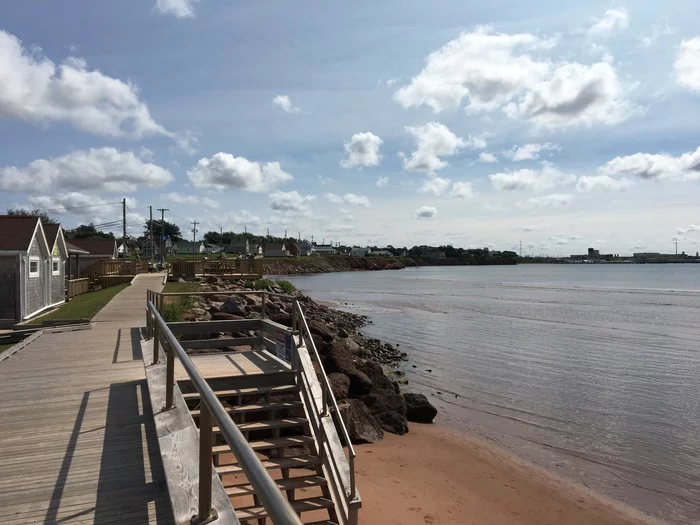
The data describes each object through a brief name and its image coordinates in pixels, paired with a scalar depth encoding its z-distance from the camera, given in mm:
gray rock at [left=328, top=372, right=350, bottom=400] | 11312
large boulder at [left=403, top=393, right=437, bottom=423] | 13477
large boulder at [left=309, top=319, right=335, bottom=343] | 14777
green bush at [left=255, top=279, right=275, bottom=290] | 30328
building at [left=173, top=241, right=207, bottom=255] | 143875
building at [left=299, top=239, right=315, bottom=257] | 179712
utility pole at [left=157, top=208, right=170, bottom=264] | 55631
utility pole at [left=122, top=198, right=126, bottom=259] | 55812
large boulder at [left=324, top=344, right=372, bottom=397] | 12523
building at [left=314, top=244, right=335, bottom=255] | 188875
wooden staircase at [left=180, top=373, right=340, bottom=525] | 6609
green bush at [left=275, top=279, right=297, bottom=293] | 36750
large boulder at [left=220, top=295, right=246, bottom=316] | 17903
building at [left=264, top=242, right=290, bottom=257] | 155375
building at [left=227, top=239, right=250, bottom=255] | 144000
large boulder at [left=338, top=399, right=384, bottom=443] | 10623
